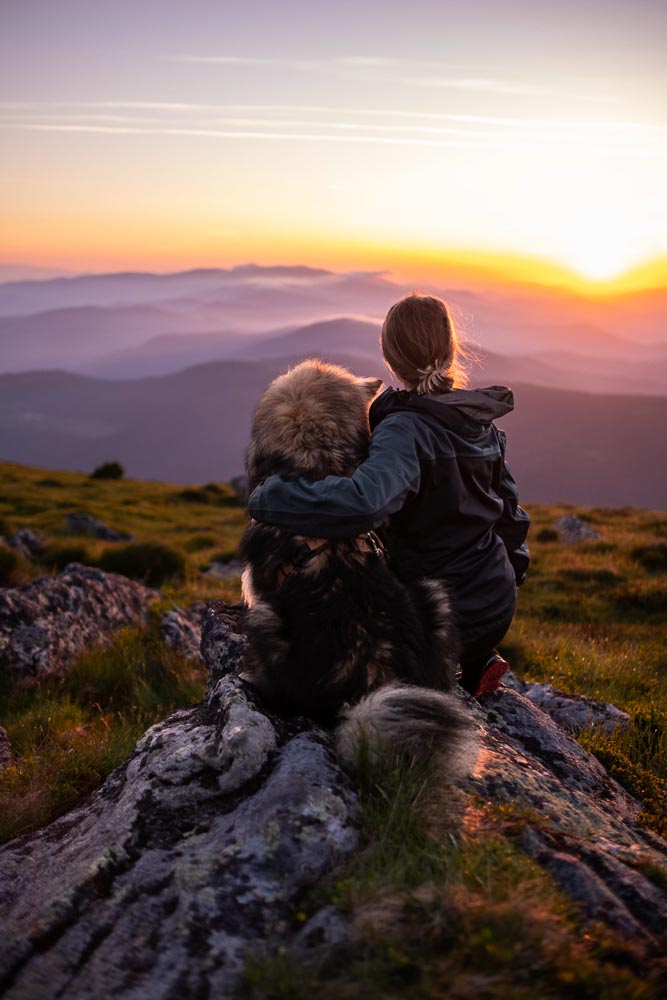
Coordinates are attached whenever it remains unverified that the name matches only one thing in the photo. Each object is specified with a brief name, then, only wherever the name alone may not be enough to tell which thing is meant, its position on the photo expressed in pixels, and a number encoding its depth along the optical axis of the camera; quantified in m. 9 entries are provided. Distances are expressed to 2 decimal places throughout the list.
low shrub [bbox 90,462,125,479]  36.53
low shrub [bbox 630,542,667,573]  13.09
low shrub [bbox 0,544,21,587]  10.27
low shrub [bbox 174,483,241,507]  30.40
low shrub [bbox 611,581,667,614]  10.72
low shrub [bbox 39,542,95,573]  12.38
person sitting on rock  4.12
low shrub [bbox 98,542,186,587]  12.09
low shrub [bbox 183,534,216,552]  17.45
